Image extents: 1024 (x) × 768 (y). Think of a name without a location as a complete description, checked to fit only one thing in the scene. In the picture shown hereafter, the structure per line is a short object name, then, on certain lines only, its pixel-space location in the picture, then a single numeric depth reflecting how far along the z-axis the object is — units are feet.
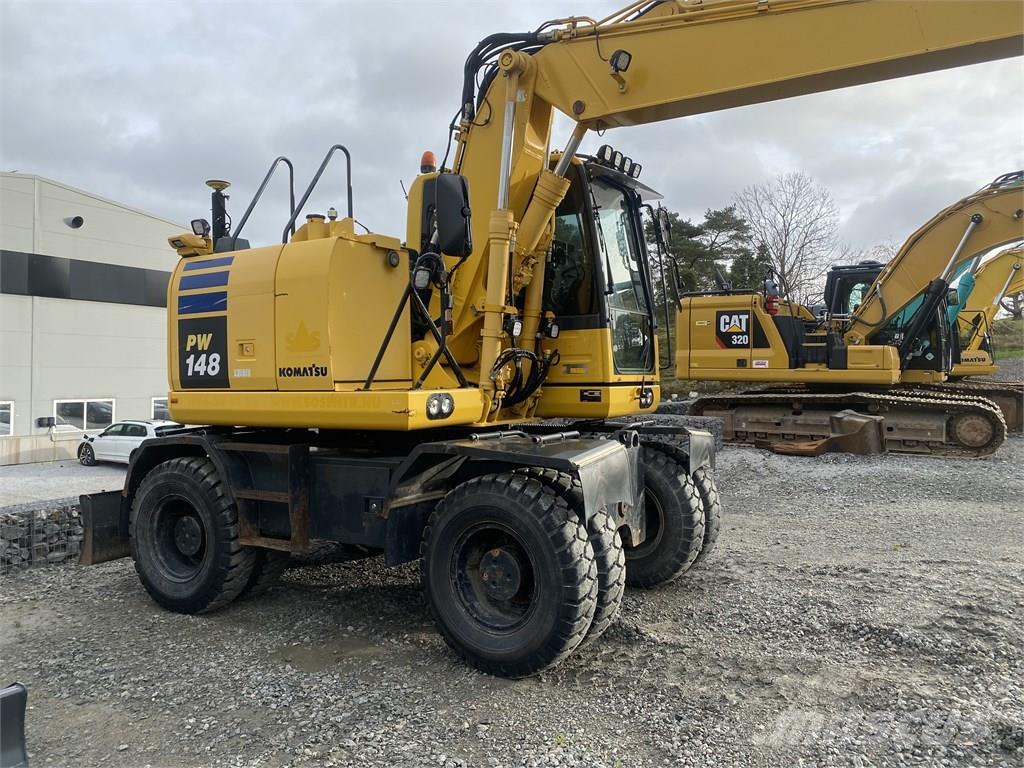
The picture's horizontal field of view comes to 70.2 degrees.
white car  58.29
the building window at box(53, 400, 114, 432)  67.36
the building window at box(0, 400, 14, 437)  63.31
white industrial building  63.93
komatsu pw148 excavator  13.74
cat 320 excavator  39.75
